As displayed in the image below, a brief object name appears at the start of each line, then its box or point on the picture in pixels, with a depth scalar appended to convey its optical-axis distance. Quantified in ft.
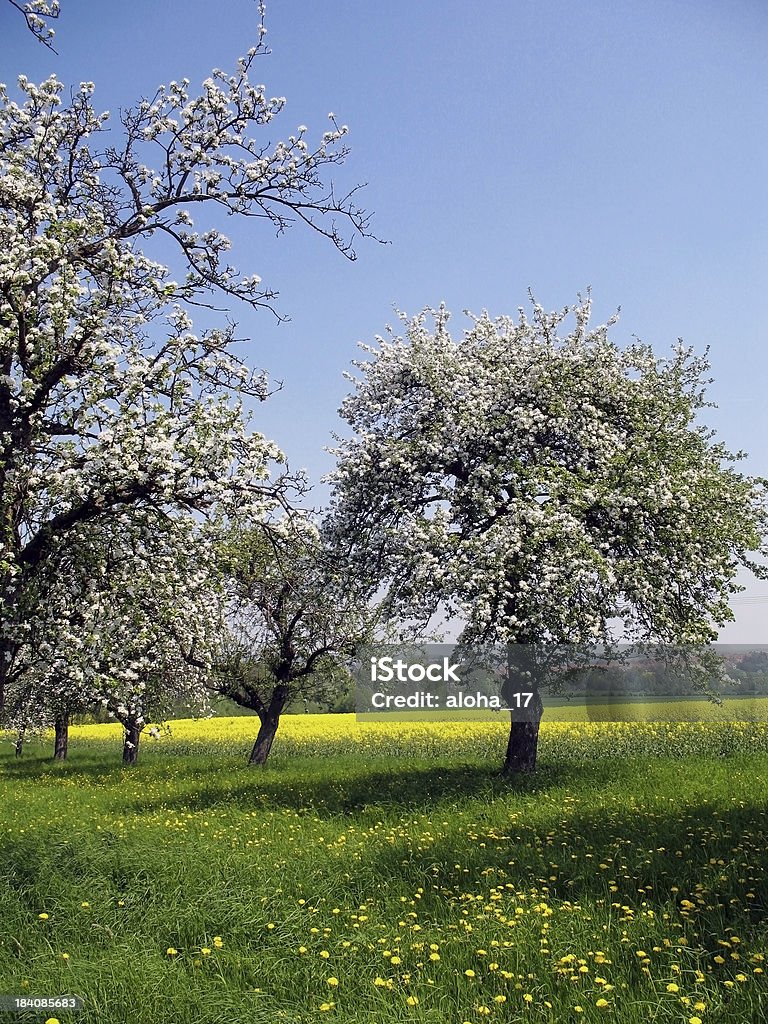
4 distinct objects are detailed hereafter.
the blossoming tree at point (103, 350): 32.86
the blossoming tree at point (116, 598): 35.73
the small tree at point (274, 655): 83.82
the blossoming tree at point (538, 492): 56.29
